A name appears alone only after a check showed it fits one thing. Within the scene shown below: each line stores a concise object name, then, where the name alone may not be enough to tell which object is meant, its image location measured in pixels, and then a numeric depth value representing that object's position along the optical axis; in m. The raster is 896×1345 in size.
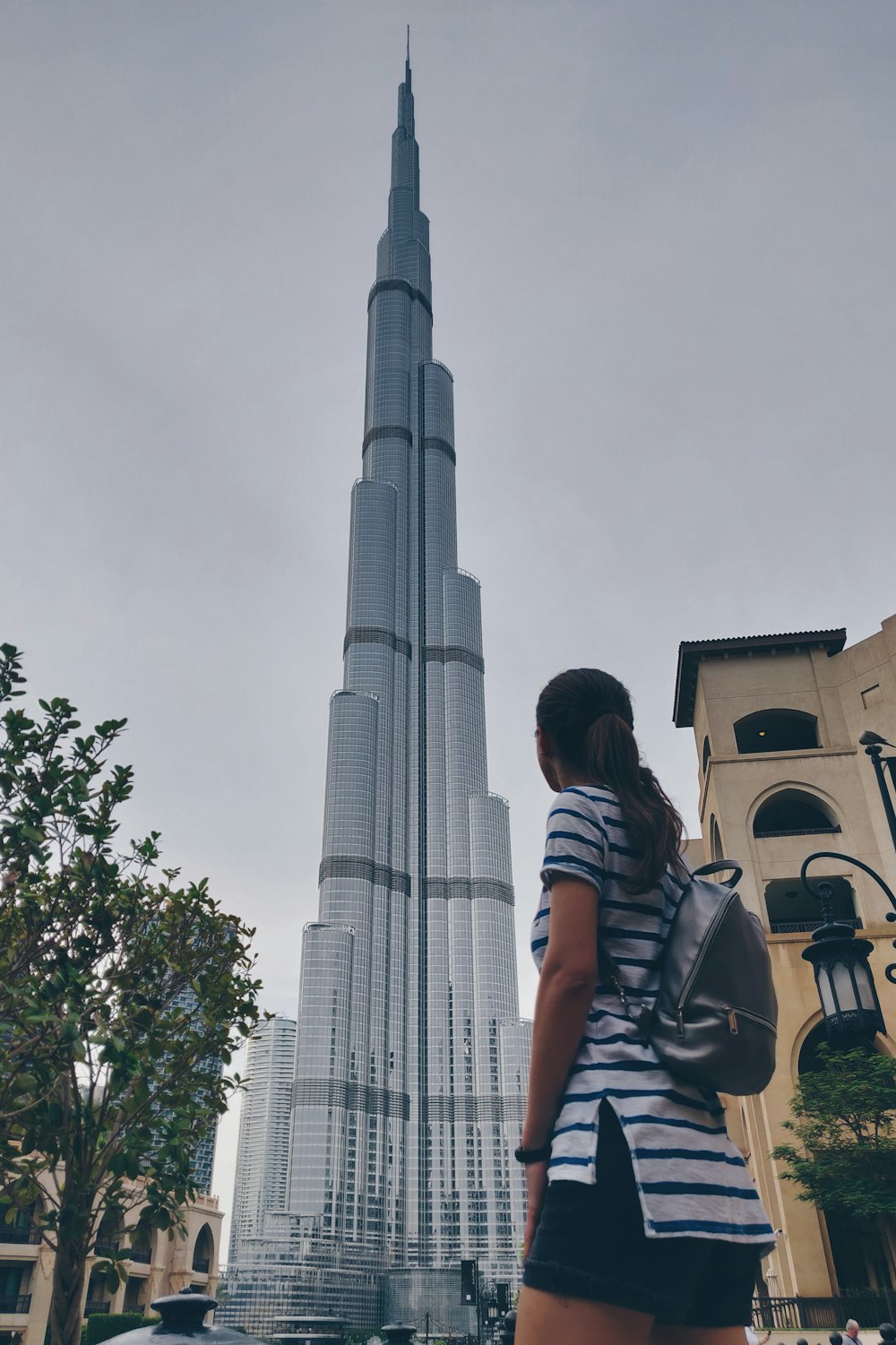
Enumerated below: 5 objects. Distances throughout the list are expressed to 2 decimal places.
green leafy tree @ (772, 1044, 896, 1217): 20.00
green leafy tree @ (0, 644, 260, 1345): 8.34
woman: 1.75
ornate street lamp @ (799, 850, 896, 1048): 7.42
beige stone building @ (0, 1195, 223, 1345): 36.31
